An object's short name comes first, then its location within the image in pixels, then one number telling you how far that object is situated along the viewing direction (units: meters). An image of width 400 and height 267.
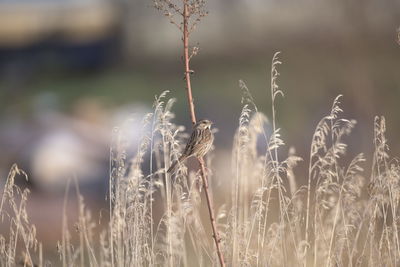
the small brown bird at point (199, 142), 11.58
